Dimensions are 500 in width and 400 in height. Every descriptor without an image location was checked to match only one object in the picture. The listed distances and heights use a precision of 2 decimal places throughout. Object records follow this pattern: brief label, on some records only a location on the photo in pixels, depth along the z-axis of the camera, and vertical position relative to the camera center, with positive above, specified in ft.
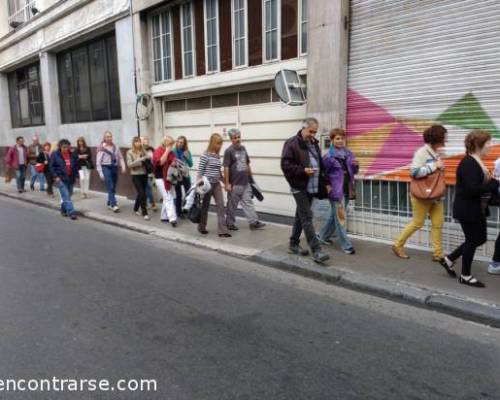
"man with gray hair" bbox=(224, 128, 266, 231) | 24.02 -2.53
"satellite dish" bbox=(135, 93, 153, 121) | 36.47 +2.33
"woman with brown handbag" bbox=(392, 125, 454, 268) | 17.08 -1.94
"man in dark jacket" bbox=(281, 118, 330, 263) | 18.53 -1.75
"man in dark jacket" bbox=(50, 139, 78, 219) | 31.09 -2.64
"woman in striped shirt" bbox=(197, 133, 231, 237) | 23.66 -2.39
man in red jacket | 46.21 -2.44
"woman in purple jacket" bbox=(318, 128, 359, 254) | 19.53 -2.06
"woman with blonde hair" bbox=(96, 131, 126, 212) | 32.65 -2.15
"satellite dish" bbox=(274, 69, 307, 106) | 23.56 +2.33
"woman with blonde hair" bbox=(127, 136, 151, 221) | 29.91 -2.26
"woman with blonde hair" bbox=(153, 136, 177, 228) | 27.40 -2.30
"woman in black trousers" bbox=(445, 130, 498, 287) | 14.98 -2.26
